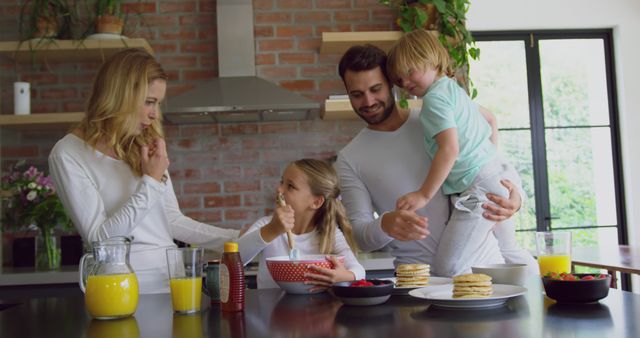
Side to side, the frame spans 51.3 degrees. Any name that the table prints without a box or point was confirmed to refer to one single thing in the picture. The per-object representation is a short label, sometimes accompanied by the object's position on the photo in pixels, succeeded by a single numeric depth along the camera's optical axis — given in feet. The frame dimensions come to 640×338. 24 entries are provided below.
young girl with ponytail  6.72
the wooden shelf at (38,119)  11.67
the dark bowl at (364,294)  4.32
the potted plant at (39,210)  11.16
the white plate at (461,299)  4.06
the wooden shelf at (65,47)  11.84
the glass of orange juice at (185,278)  4.45
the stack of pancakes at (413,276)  4.88
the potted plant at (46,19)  12.00
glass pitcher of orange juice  4.38
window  16.01
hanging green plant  12.03
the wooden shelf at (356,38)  12.12
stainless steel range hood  11.60
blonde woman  6.31
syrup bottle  4.43
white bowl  4.78
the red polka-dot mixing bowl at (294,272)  5.04
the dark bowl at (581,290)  4.13
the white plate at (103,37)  11.92
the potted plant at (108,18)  12.13
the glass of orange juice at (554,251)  5.12
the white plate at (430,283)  4.81
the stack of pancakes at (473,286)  4.15
